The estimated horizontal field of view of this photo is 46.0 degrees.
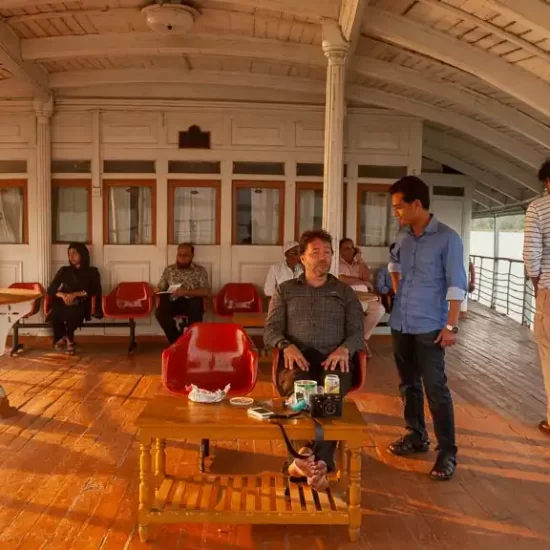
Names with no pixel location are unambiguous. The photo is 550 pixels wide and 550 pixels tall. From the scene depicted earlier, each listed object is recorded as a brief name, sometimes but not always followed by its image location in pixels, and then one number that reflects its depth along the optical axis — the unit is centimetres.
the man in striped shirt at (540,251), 443
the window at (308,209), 815
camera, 302
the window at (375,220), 834
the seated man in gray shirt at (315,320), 357
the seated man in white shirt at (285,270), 736
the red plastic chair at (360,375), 389
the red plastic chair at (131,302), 759
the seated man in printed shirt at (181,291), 746
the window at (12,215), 810
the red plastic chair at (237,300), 778
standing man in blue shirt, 375
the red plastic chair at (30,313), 732
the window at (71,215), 812
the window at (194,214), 810
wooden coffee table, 288
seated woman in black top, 738
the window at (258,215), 813
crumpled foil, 323
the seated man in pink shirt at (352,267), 762
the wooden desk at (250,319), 593
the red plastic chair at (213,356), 424
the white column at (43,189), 782
